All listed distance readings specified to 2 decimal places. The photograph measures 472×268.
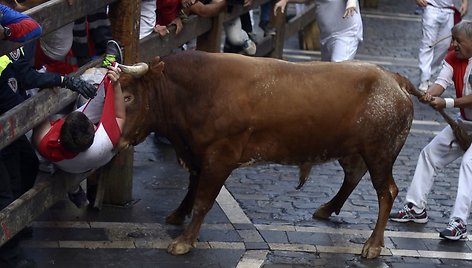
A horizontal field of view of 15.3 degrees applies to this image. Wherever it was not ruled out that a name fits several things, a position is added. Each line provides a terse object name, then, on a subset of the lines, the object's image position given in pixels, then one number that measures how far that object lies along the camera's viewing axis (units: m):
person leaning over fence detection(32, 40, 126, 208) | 11.06
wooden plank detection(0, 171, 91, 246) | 10.31
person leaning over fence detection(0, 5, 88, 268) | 9.80
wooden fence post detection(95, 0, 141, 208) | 12.75
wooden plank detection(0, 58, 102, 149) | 9.98
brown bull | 11.78
